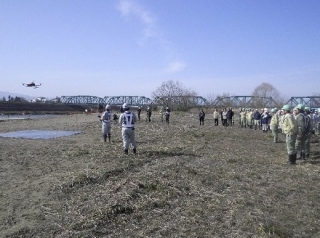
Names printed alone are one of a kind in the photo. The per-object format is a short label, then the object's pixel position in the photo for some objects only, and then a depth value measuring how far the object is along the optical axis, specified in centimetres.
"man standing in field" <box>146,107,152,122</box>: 3797
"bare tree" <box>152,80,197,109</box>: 7562
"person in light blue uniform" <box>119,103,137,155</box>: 1256
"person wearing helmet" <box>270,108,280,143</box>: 1877
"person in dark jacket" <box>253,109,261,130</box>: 3015
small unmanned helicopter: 6581
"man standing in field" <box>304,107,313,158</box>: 1256
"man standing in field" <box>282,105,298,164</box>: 1160
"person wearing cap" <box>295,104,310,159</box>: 1221
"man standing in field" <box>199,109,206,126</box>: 3372
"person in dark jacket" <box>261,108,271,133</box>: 2638
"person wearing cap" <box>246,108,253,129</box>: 3146
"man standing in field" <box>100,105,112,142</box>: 1697
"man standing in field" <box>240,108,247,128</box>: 3258
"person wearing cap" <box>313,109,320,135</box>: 2556
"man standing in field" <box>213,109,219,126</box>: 3344
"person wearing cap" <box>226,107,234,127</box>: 3386
